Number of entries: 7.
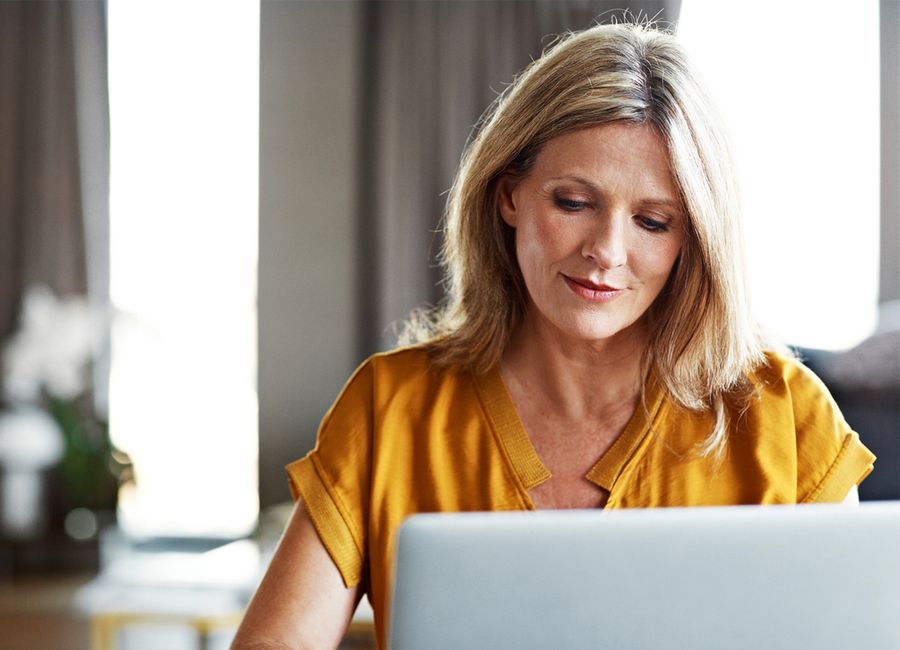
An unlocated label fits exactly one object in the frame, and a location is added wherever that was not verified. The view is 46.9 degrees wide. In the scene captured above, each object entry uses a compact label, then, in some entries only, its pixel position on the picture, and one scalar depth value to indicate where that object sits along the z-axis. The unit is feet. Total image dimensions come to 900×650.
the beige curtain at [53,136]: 16.75
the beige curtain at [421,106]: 16.48
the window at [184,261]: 17.04
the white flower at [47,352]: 15.37
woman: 3.99
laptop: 2.50
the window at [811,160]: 15.26
